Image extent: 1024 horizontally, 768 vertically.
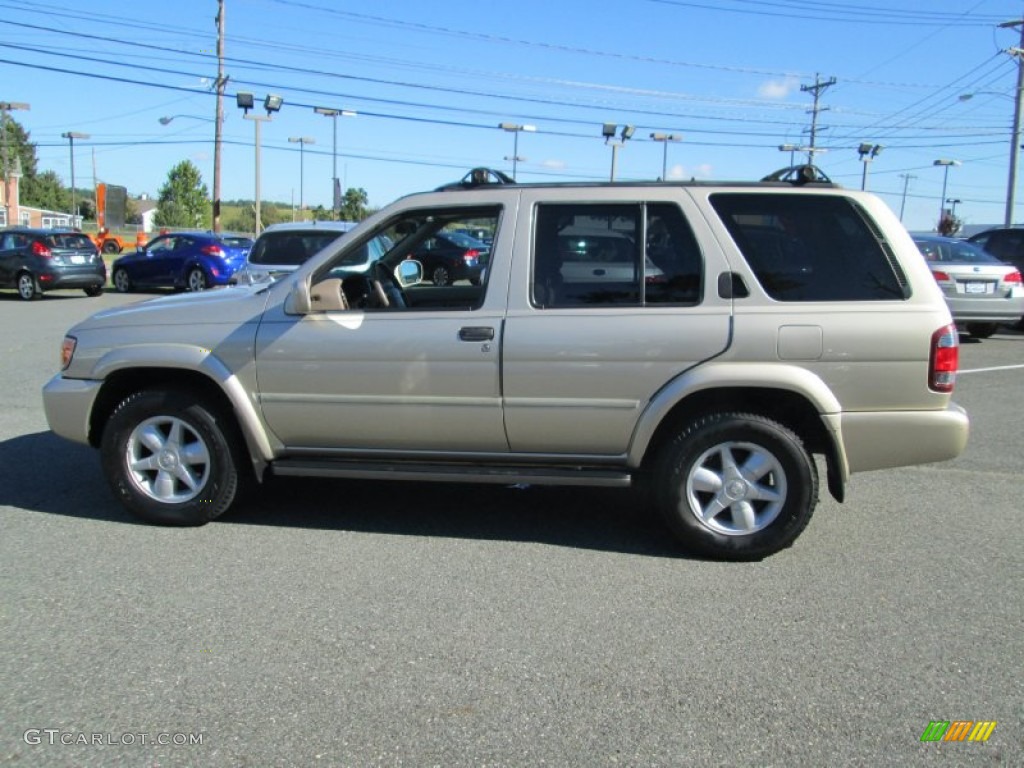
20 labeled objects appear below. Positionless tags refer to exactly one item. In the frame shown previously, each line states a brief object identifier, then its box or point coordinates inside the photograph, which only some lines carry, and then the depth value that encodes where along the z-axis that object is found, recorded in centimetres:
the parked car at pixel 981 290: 1260
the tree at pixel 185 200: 8900
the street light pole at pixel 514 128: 3272
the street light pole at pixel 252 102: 2881
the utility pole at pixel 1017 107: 2884
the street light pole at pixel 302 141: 4803
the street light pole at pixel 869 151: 3812
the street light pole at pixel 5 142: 4769
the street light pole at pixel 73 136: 6489
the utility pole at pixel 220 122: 3210
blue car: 2075
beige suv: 421
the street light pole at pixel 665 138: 3760
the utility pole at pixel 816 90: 5347
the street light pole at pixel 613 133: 3200
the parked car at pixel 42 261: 1961
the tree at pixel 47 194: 10006
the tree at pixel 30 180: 9794
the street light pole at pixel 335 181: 3011
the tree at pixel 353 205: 7425
